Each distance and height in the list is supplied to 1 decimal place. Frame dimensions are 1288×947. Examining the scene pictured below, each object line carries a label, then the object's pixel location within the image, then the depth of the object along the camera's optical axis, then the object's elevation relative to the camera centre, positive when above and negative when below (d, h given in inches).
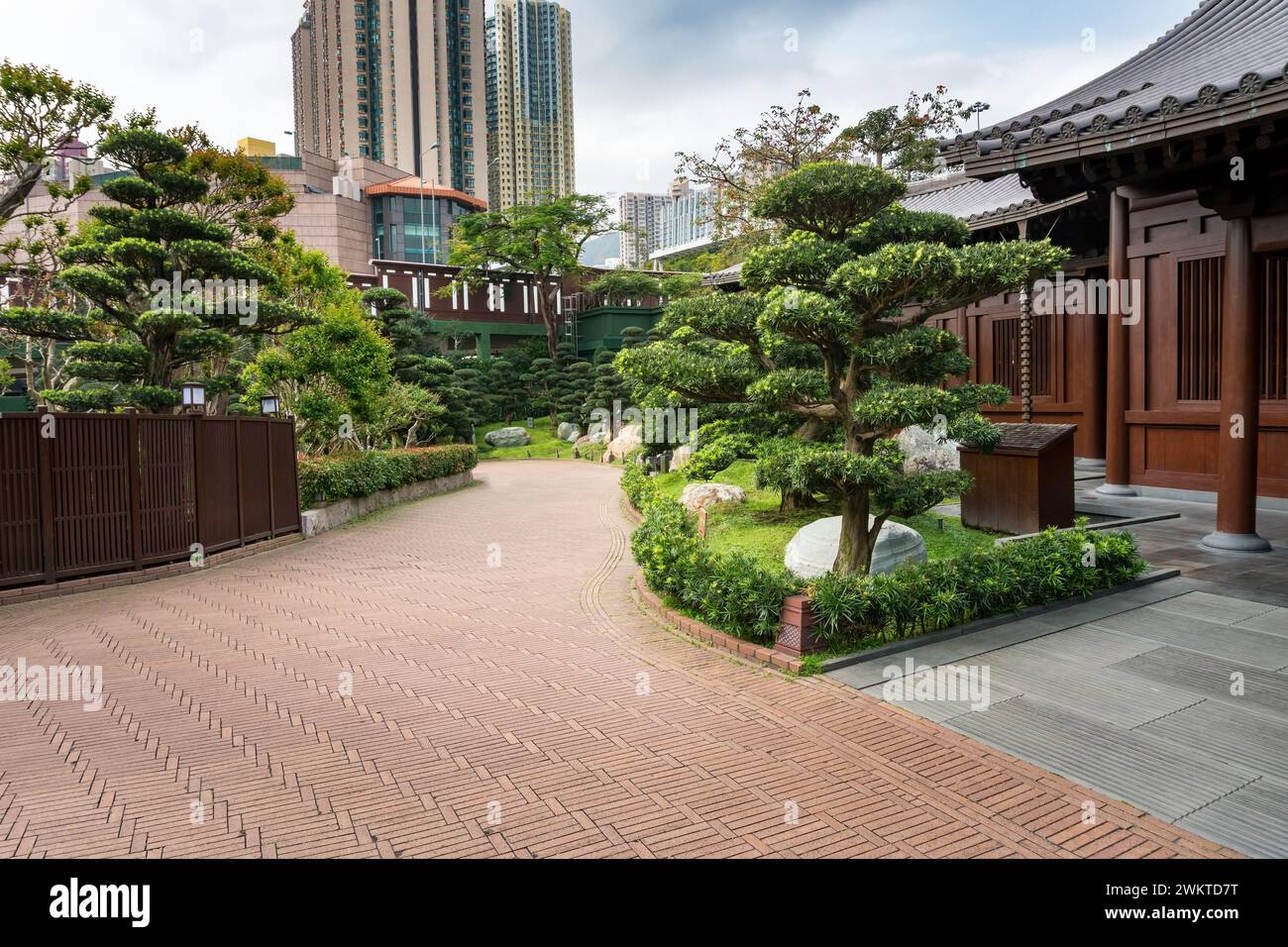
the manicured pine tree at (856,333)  277.3 +32.6
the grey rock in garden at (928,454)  551.5 -24.5
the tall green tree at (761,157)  1075.9 +352.5
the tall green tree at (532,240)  1581.0 +361.9
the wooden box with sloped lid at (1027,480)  405.1 -32.3
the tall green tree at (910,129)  1045.3 +373.2
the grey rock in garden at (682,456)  784.9 -32.7
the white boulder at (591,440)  1354.5 -28.3
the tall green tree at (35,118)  506.9 +201.5
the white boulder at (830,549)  350.0 -57.5
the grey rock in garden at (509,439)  1441.9 -25.2
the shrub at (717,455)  402.2 -16.6
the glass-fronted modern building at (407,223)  2544.3 +639.1
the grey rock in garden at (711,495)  544.7 -50.0
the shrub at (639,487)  610.1 -52.5
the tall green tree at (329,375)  675.4 +44.6
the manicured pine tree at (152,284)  515.5 +95.2
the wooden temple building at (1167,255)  308.5 +85.5
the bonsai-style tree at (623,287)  1732.3 +291.0
